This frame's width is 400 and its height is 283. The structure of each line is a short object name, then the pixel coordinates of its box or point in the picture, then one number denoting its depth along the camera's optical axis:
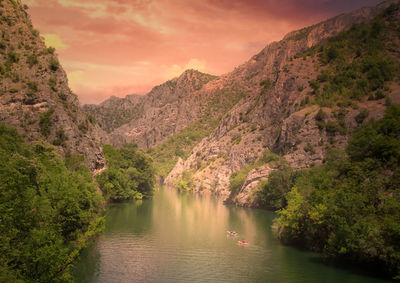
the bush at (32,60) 86.71
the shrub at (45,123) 79.62
